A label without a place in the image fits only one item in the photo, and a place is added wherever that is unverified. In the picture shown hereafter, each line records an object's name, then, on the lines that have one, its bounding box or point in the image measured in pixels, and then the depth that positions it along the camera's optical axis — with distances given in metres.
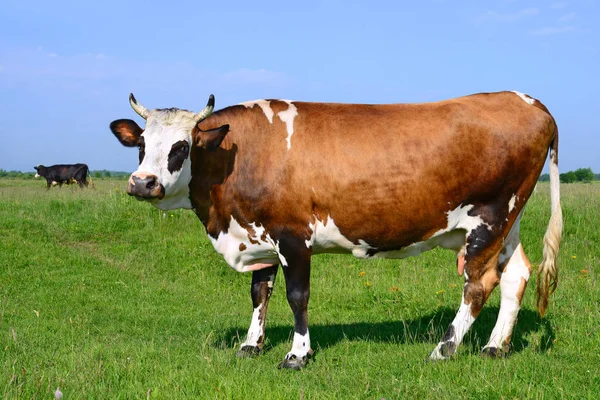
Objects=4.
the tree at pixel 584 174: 72.12
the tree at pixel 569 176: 70.50
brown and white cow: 6.17
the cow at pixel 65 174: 38.44
